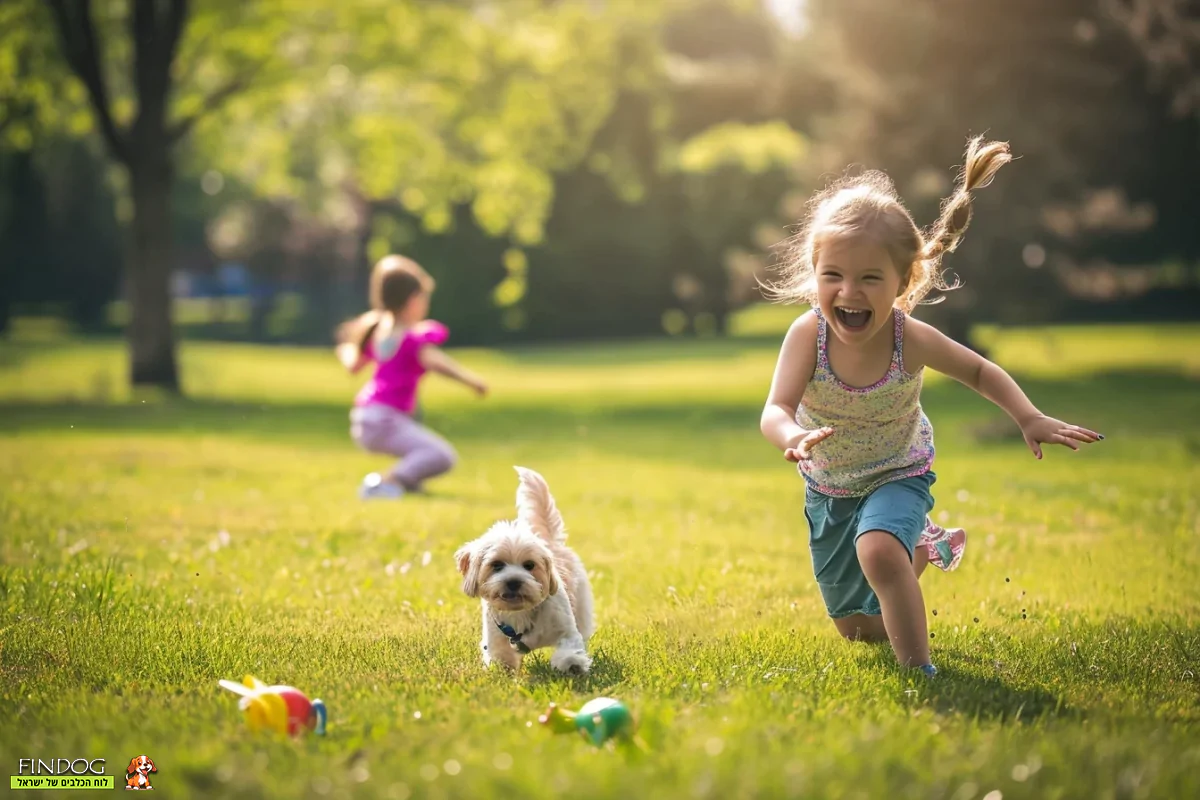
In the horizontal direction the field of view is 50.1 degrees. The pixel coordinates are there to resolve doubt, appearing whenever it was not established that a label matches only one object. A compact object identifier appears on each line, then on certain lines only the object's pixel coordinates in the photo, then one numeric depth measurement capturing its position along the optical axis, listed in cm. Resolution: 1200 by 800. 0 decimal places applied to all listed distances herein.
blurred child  1129
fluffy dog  500
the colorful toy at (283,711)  396
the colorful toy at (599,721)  386
